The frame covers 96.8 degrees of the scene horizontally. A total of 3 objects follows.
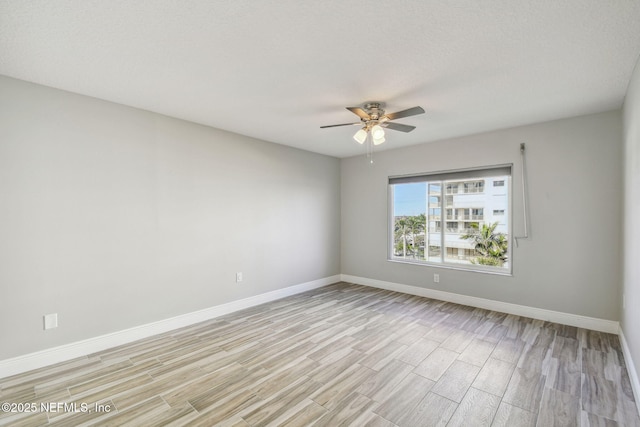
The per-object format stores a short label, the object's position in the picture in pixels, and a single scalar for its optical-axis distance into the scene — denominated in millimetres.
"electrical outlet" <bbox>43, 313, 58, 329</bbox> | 2590
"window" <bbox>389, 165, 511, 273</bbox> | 4055
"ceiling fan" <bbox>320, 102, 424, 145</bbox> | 2805
